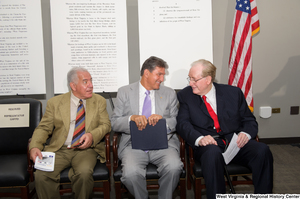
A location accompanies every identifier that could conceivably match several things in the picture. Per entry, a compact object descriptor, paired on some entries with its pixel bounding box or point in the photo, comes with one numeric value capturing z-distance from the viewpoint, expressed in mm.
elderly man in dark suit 1902
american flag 3139
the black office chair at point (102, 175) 2012
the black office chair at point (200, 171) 1997
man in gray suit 1986
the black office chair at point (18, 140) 2152
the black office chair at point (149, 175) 2016
